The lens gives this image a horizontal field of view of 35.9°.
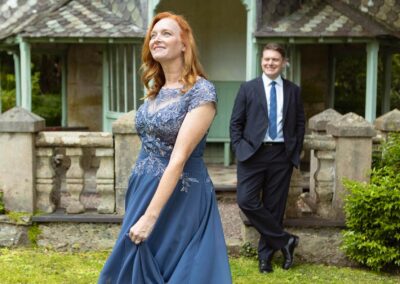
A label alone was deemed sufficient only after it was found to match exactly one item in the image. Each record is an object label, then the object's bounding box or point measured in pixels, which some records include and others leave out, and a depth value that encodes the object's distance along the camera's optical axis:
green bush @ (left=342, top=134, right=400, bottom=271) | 5.20
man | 5.16
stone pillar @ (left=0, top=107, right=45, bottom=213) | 5.73
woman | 2.89
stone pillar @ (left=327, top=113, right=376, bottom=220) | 5.61
